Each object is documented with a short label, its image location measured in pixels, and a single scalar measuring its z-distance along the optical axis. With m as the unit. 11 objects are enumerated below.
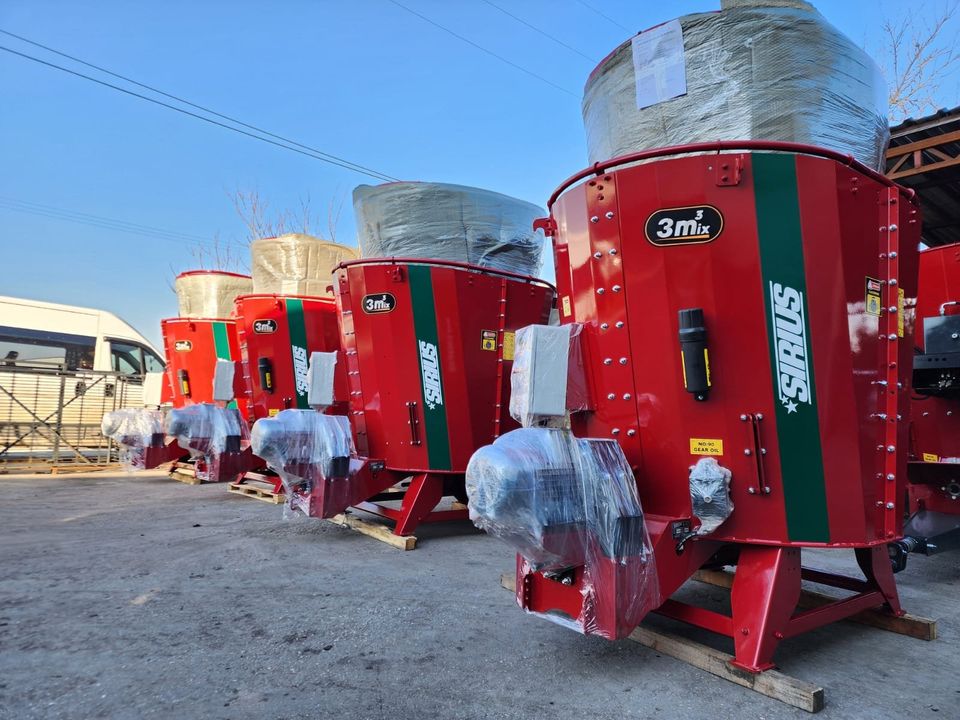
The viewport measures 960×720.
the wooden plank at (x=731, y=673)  2.29
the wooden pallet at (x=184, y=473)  9.67
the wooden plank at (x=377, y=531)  5.04
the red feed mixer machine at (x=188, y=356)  8.91
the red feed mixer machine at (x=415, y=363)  5.20
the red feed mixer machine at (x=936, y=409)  3.87
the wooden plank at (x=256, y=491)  7.45
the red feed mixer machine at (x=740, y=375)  2.54
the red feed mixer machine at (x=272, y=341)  7.41
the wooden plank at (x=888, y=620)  2.99
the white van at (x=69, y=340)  11.91
